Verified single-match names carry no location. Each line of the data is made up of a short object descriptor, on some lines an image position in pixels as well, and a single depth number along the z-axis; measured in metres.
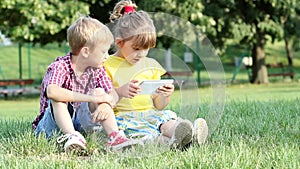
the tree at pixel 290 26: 21.41
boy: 4.10
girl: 4.02
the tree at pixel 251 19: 18.95
